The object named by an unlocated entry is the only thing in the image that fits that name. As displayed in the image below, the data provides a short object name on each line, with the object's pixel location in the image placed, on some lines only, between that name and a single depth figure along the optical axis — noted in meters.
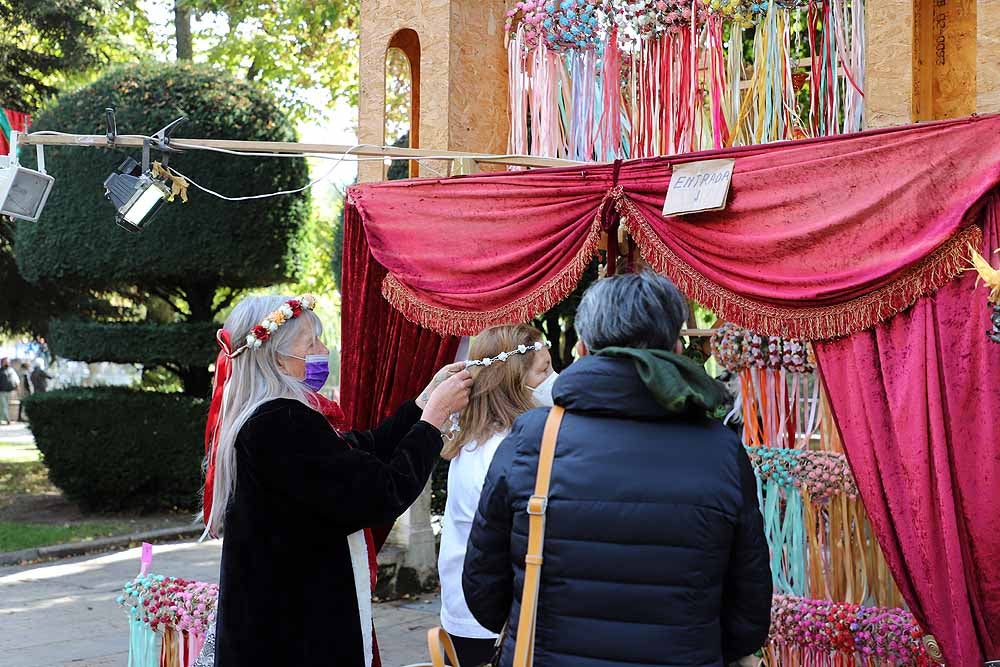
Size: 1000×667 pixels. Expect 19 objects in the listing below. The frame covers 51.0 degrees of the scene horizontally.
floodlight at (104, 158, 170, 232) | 4.38
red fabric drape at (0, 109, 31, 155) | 6.43
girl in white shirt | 3.49
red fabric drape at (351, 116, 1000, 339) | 3.29
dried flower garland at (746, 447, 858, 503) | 4.72
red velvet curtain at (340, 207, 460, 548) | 5.03
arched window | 6.18
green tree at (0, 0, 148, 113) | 12.23
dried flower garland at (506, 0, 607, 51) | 4.78
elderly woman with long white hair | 2.68
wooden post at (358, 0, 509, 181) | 5.45
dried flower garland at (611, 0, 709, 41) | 4.58
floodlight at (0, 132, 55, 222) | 4.36
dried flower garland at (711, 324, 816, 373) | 5.43
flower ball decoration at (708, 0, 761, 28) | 4.43
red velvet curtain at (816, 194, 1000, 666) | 3.16
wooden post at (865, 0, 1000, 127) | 3.56
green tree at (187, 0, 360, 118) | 13.68
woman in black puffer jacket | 2.08
